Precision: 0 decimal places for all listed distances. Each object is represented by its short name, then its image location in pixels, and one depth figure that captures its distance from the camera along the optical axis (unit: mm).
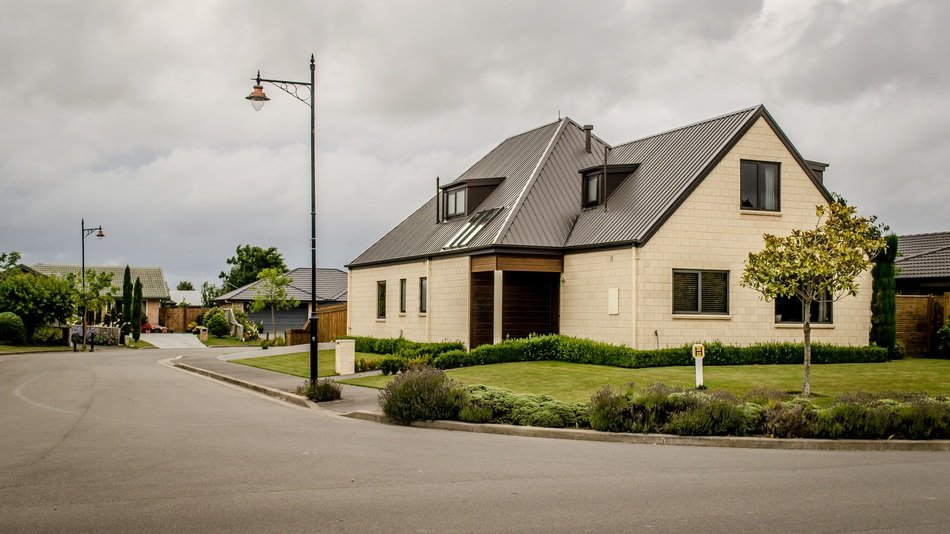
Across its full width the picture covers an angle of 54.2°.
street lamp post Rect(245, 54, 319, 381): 20672
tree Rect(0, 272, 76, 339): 56188
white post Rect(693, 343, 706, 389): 19195
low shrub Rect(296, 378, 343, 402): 19953
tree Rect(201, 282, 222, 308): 110131
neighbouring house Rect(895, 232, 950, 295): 36188
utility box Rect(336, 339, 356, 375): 26859
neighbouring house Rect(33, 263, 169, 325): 82438
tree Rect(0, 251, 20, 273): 69375
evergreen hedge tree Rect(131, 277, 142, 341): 63062
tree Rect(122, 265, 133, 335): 65375
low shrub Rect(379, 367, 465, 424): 16250
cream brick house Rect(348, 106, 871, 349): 27281
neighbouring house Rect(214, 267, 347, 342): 68875
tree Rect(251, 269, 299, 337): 66000
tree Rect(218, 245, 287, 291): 102062
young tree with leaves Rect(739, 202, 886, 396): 18547
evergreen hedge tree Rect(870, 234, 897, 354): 29031
